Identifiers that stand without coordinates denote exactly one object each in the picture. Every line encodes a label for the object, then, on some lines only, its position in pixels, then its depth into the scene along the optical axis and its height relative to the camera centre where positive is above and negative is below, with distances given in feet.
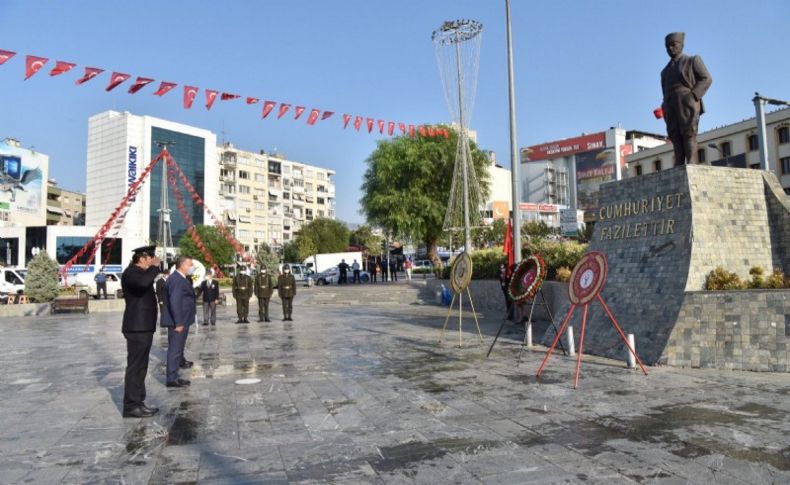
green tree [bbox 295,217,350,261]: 254.88 +16.40
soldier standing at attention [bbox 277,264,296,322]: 59.41 -1.64
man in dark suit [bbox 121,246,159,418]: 20.83 -1.87
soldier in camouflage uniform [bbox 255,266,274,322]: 58.80 -1.41
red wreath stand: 25.53 -0.52
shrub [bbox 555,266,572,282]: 52.42 -0.49
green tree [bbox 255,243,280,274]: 142.61 +3.91
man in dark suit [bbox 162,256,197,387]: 26.53 -1.88
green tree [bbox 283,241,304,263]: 271.08 +10.18
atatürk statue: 33.45 +10.29
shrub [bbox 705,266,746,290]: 29.84 -0.79
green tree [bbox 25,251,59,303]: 78.64 -0.20
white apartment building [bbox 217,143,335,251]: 287.28 +42.72
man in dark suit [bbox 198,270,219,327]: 54.34 -1.96
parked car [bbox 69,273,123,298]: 102.17 -1.50
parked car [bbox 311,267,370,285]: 143.23 -1.10
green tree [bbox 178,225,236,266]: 189.78 +9.80
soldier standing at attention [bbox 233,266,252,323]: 58.70 -1.96
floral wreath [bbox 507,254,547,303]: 30.66 -0.53
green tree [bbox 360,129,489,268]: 124.98 +19.37
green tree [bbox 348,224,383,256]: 279.22 +17.40
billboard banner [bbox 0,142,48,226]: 223.92 +37.49
